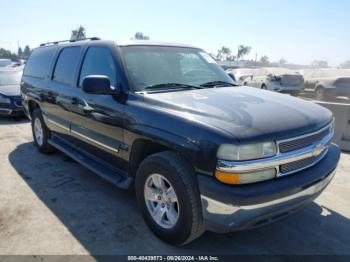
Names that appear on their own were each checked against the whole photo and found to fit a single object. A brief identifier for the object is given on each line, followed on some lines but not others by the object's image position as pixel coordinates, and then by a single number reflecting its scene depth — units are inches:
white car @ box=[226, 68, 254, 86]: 781.3
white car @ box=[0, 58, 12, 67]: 1200.8
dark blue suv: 98.7
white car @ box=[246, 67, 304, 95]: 654.5
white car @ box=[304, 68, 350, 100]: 575.7
